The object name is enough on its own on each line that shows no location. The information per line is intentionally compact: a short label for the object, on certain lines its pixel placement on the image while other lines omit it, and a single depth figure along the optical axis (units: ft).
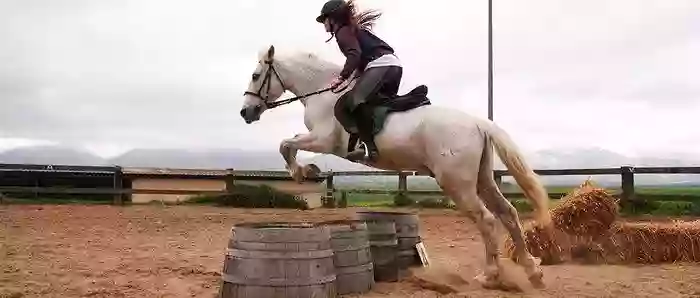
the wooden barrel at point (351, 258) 15.08
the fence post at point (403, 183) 55.14
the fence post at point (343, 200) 57.82
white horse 15.92
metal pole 47.60
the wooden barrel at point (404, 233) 17.70
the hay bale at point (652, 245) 20.74
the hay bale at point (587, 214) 20.76
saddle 16.26
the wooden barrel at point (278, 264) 13.19
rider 16.22
